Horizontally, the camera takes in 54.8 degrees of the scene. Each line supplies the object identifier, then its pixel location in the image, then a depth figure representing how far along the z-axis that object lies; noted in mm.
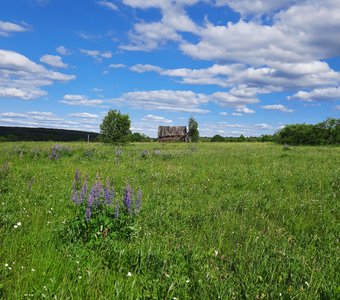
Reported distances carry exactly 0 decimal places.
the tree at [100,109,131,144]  57031
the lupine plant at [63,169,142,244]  5281
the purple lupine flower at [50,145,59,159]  16159
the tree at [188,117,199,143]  82062
